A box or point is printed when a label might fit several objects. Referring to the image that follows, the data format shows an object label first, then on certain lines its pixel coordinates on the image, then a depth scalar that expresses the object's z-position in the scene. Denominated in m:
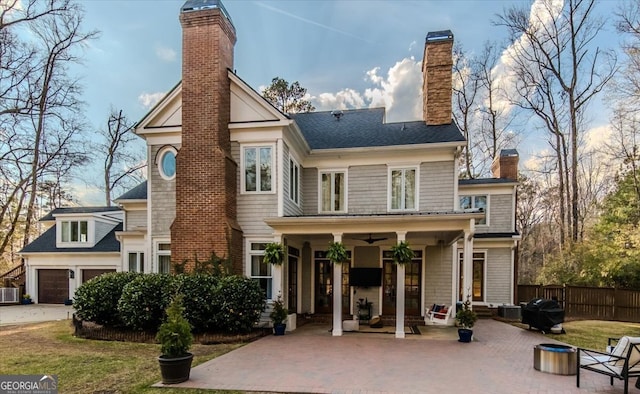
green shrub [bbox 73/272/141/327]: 9.63
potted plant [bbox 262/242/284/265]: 9.95
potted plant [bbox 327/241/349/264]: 9.70
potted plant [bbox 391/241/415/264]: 9.42
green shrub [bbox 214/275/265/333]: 9.08
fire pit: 6.25
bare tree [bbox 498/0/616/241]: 19.72
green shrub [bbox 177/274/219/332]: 9.05
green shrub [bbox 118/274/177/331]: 9.12
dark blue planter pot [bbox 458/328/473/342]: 8.88
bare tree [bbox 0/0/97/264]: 16.73
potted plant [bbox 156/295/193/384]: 5.67
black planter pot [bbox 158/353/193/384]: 5.66
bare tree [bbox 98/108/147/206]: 26.23
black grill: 10.56
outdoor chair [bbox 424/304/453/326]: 11.31
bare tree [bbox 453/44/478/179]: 23.55
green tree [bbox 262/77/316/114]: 25.08
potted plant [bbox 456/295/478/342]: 8.89
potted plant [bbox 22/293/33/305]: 18.80
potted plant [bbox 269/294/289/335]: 9.71
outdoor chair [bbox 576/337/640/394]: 5.20
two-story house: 10.38
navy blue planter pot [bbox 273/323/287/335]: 9.70
